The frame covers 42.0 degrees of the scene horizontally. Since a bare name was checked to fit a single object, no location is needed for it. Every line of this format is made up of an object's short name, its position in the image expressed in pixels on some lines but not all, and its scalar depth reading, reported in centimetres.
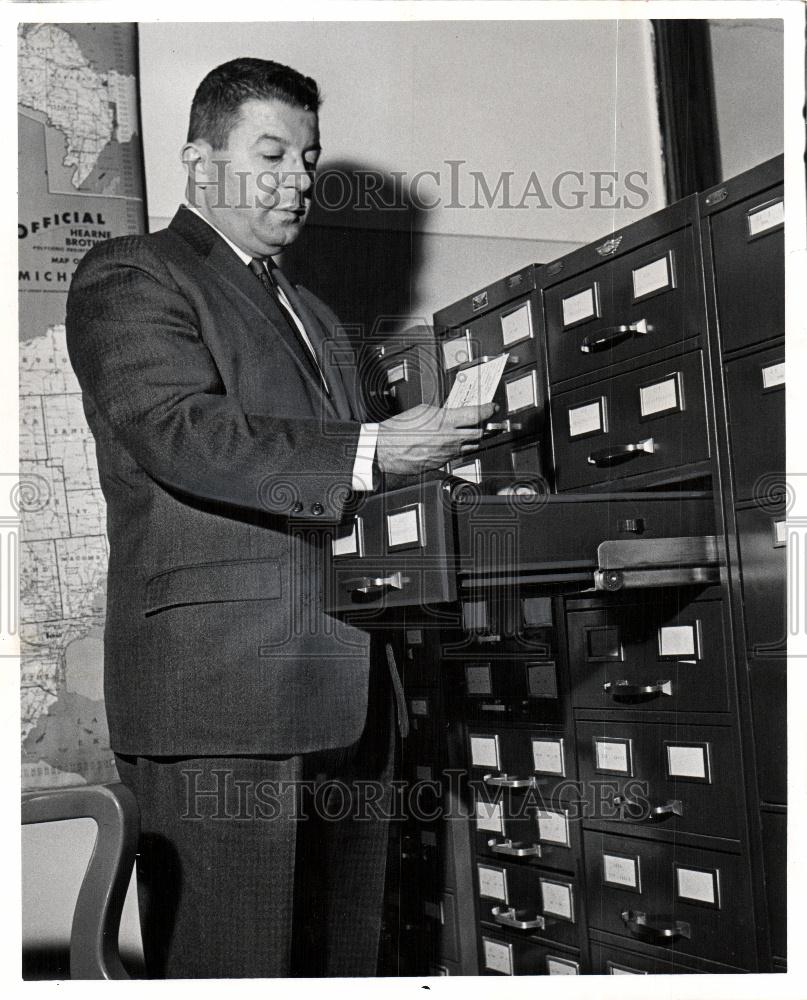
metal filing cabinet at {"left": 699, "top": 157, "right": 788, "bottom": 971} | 176
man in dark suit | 182
